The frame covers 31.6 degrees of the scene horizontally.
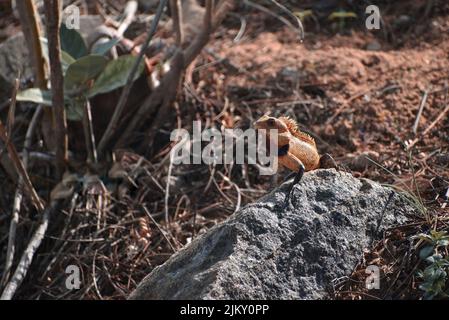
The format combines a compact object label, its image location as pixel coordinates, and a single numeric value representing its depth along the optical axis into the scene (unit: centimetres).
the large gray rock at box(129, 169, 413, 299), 288
